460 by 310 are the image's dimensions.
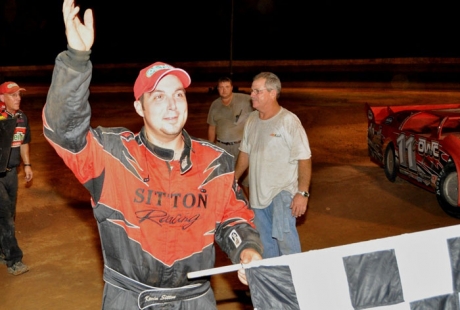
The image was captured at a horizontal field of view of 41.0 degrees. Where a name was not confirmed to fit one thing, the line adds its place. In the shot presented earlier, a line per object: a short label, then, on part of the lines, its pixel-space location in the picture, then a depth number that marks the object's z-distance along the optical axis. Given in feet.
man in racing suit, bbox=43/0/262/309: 10.36
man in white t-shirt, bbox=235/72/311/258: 19.12
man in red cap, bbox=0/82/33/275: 22.80
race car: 30.22
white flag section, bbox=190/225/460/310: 11.17
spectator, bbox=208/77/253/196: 27.66
